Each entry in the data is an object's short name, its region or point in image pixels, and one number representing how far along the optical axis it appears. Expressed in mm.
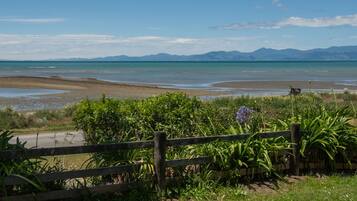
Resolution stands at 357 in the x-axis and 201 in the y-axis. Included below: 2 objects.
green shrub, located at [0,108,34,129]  23911
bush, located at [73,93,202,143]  12070
